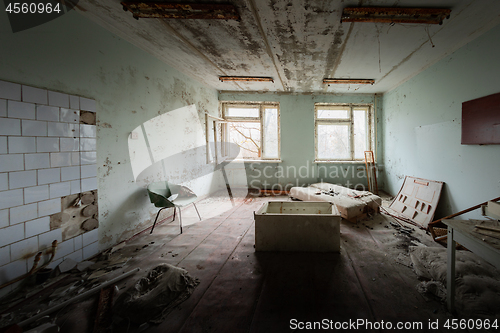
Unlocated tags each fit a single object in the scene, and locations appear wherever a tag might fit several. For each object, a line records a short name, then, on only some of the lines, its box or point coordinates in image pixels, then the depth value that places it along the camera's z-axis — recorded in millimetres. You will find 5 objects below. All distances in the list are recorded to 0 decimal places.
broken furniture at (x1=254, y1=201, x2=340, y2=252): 2283
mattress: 3295
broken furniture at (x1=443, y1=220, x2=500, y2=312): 1075
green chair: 2781
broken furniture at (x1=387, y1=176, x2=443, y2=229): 3160
